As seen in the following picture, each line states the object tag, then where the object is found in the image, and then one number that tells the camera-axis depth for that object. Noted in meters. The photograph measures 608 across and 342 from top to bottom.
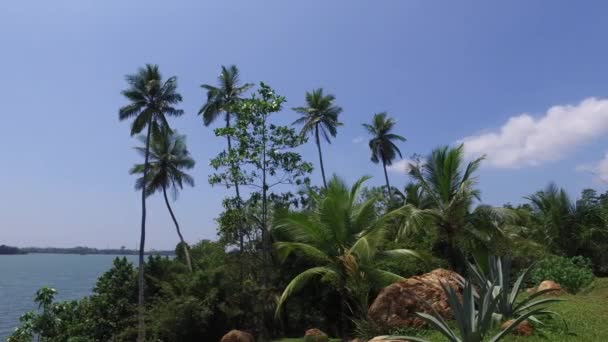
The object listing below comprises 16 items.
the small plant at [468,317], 6.38
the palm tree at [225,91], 27.80
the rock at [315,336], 15.41
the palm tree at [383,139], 39.41
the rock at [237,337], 17.83
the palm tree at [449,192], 16.08
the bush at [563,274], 15.16
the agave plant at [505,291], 8.16
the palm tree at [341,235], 13.32
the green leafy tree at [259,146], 17.75
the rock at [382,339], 7.27
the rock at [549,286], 12.91
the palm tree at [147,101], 27.39
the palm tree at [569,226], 23.24
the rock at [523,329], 7.68
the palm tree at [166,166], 30.92
